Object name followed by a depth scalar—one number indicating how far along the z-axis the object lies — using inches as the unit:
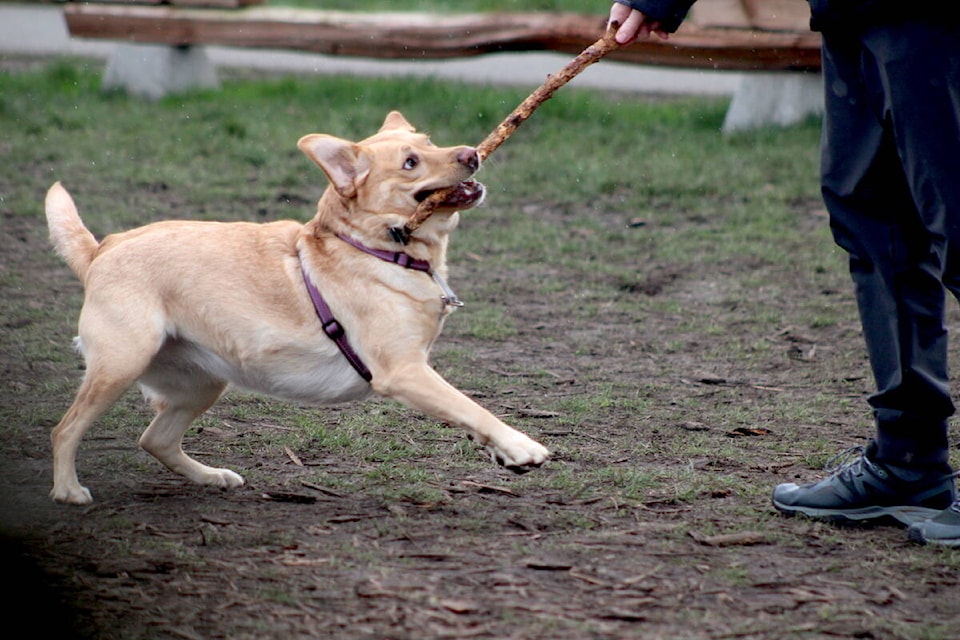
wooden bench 657.0
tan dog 273.3
